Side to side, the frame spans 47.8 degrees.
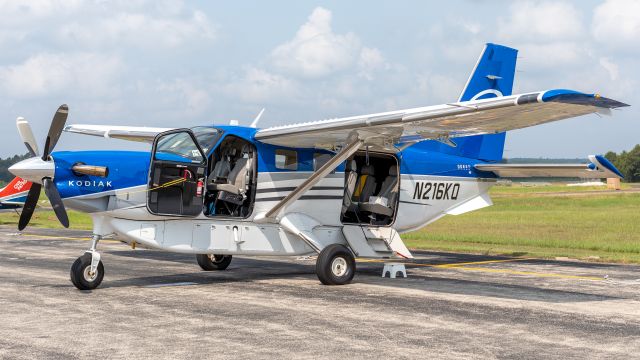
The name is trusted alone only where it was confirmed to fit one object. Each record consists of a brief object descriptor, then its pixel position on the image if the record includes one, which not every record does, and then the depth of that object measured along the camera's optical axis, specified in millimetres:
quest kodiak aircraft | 11469
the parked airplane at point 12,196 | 32719
